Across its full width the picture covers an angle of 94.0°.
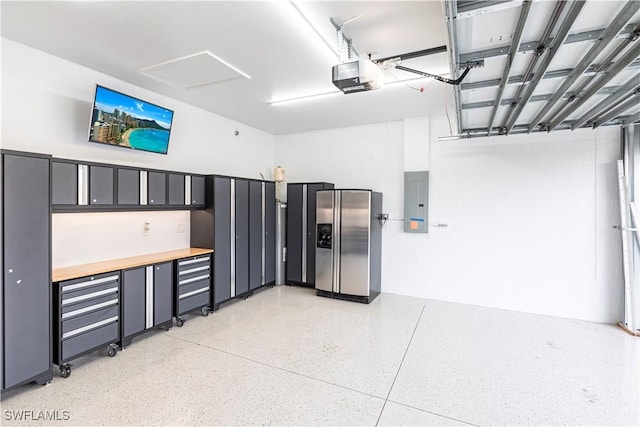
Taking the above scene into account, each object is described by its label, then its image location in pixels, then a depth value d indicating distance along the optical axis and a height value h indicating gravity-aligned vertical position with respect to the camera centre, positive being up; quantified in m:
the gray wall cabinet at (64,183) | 2.75 +0.25
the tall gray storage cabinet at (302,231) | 5.55 -0.38
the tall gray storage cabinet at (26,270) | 2.32 -0.49
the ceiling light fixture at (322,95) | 3.56 +1.60
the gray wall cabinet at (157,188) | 3.62 +0.29
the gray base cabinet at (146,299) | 3.21 -1.02
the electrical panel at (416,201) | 5.02 +0.19
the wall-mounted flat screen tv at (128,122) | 3.20 +1.04
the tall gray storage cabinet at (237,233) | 4.39 -0.35
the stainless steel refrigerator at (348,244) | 4.85 -0.54
